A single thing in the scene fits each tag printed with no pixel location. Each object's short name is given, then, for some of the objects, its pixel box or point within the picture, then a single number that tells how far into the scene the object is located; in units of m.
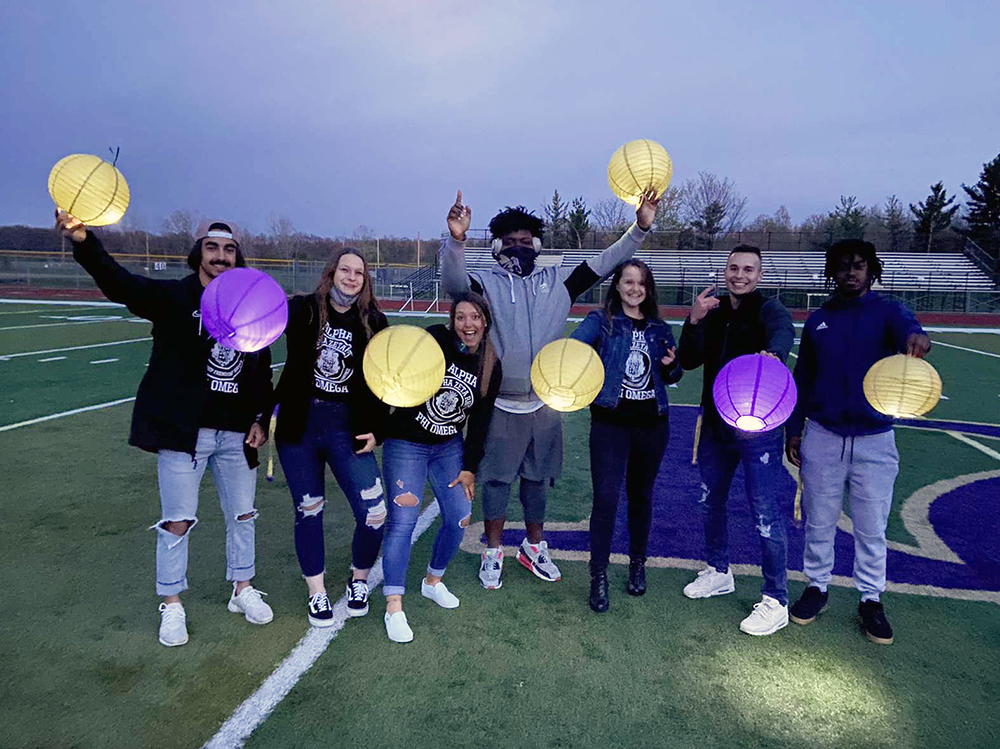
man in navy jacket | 3.23
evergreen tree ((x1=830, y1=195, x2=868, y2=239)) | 42.22
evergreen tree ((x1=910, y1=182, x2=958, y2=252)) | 46.88
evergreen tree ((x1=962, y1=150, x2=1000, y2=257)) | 43.19
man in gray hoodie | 3.53
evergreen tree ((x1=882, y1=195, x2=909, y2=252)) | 41.16
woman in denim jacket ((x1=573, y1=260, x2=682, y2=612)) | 3.43
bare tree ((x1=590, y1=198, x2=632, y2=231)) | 55.84
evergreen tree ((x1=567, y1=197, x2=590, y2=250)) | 47.06
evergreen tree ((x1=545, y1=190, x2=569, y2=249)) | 48.88
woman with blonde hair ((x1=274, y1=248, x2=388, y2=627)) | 3.14
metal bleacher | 33.41
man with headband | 3.04
